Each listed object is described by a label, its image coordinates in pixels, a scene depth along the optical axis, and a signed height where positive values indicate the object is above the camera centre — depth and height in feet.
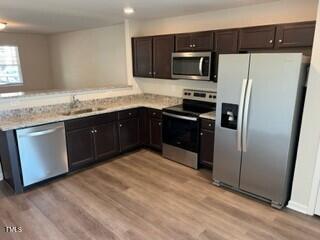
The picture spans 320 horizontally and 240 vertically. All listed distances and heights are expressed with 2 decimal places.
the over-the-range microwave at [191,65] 11.69 +0.10
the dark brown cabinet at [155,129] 14.07 -3.65
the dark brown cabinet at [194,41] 11.77 +1.29
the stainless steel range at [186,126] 12.22 -3.09
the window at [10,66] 22.30 +0.08
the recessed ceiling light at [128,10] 11.76 +2.87
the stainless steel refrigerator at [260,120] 8.24 -1.96
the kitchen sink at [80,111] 12.59 -2.38
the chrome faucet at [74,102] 13.32 -1.96
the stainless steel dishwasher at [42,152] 10.22 -3.78
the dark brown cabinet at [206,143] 11.55 -3.70
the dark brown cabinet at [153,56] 13.53 +0.66
